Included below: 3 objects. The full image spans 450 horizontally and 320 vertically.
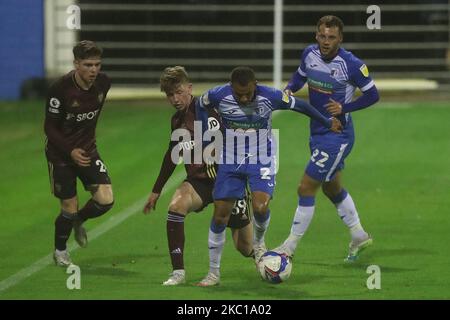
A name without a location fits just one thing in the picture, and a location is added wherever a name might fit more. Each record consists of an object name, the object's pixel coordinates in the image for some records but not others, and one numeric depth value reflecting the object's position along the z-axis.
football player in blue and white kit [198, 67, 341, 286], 11.30
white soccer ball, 11.32
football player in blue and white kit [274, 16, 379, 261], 12.51
